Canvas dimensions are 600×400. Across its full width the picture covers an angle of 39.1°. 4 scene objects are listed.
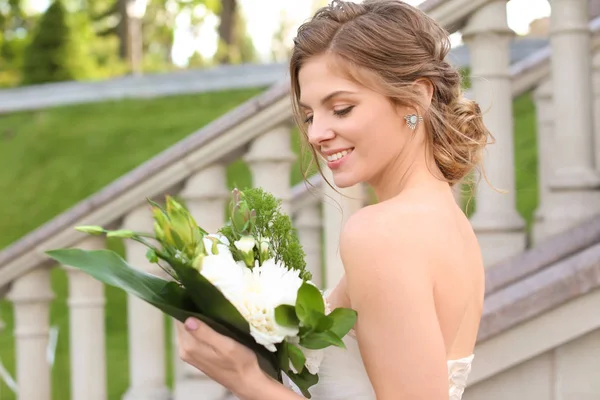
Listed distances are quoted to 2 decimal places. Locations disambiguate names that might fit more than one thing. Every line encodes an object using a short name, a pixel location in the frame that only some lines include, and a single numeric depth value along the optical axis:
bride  1.56
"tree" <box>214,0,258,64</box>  20.31
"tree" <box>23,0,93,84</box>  17.50
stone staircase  2.57
